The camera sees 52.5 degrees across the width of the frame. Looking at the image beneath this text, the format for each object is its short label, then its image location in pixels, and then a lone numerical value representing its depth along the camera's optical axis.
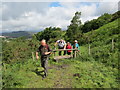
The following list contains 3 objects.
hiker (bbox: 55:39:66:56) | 9.93
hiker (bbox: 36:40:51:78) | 6.15
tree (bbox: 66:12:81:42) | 34.23
